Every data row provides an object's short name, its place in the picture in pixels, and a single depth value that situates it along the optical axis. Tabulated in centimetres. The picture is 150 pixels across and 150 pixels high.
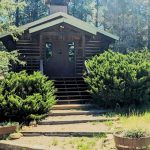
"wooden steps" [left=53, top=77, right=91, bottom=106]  1493
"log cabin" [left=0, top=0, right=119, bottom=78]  1875
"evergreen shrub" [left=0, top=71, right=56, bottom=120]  1187
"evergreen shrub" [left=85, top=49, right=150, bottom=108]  1365
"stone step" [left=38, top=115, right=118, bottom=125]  1215
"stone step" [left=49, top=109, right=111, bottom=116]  1328
